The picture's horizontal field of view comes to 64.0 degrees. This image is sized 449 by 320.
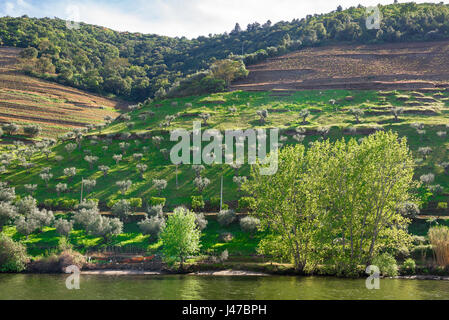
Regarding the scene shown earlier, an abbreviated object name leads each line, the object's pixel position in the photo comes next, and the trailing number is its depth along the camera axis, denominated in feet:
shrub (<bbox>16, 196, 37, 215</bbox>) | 230.07
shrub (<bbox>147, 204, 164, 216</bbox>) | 225.56
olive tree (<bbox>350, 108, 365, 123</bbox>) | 339.36
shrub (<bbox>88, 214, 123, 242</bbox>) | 204.64
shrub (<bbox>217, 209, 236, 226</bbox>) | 216.95
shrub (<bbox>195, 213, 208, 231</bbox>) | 209.67
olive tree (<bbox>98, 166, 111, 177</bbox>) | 284.72
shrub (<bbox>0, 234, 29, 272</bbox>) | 176.76
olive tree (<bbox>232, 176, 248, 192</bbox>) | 251.19
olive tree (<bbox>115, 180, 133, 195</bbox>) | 259.19
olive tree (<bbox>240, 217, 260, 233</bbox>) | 204.64
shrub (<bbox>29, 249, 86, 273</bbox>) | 179.01
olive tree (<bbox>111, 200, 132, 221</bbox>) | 227.81
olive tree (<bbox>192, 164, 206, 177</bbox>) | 274.16
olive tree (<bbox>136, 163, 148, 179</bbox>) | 283.79
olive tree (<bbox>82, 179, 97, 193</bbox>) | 267.80
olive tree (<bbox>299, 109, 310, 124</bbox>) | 351.25
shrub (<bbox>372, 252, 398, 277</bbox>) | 151.84
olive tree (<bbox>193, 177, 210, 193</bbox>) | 252.62
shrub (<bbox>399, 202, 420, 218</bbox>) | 194.39
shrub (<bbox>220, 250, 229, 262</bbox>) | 180.14
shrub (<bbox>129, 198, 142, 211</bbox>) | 243.40
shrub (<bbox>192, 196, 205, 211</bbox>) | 236.84
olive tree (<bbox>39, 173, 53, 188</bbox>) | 272.49
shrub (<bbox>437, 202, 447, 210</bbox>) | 207.62
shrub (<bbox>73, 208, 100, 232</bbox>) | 213.25
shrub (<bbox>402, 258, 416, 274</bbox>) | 158.61
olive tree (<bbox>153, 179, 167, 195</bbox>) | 256.73
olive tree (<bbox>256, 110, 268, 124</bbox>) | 355.97
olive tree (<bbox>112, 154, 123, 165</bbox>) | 304.71
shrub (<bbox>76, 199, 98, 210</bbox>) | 235.40
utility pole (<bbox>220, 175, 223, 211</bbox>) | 234.66
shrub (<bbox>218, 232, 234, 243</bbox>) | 203.62
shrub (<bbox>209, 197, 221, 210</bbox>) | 239.30
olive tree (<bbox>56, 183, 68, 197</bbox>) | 263.70
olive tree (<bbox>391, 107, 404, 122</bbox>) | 333.95
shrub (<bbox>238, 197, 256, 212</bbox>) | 232.32
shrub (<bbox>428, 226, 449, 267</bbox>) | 157.74
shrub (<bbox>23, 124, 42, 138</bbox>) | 403.13
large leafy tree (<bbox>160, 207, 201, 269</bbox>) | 174.09
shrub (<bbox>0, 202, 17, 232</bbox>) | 213.05
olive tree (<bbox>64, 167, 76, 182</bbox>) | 279.49
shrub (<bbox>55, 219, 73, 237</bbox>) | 205.36
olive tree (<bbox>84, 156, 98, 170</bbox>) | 298.43
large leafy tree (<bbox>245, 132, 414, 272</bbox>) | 152.25
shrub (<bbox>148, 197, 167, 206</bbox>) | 245.84
